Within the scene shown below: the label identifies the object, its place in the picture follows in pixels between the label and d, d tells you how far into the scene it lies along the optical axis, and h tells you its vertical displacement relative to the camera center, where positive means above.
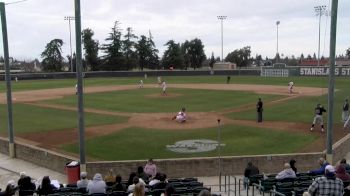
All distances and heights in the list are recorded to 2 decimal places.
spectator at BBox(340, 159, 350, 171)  13.39 -3.32
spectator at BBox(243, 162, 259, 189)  15.29 -3.81
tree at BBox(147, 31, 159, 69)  125.31 +2.12
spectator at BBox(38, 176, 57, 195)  12.23 -3.46
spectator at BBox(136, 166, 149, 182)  13.80 -3.51
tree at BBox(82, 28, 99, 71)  120.19 +4.60
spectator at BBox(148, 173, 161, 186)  12.14 -3.30
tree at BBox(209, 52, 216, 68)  141.18 +1.03
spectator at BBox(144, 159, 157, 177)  15.22 -3.65
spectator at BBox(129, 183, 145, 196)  8.14 -2.35
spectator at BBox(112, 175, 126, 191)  11.87 -3.31
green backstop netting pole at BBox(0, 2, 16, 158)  21.36 -0.51
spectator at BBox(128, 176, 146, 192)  10.60 -2.86
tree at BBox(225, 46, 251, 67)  154.50 +3.21
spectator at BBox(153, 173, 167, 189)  12.01 -3.34
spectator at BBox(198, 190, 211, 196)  5.89 -1.75
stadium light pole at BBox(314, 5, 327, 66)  86.03 +11.13
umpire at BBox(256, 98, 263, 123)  28.77 -3.08
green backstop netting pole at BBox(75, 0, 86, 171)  15.84 -0.57
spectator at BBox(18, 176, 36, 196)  12.99 -3.59
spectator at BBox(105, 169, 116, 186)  14.01 -3.77
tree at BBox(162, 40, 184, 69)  122.67 +2.33
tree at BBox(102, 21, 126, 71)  115.25 +2.54
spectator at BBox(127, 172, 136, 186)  12.58 -3.31
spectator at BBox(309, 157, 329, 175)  13.80 -3.35
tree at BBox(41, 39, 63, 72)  121.88 +2.19
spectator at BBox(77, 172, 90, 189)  13.03 -3.53
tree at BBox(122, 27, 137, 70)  117.00 +4.02
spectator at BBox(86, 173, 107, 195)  11.71 -3.26
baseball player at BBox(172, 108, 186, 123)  29.62 -3.55
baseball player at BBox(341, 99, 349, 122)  28.23 -3.17
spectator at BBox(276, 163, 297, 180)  13.27 -3.36
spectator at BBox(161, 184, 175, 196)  8.32 -2.42
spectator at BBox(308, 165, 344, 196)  8.77 -2.47
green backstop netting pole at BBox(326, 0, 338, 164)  16.22 -0.43
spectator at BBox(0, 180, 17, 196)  10.31 -3.00
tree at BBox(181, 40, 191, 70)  132.43 +4.07
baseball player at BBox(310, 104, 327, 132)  25.34 -2.94
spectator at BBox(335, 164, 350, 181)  11.98 -3.05
